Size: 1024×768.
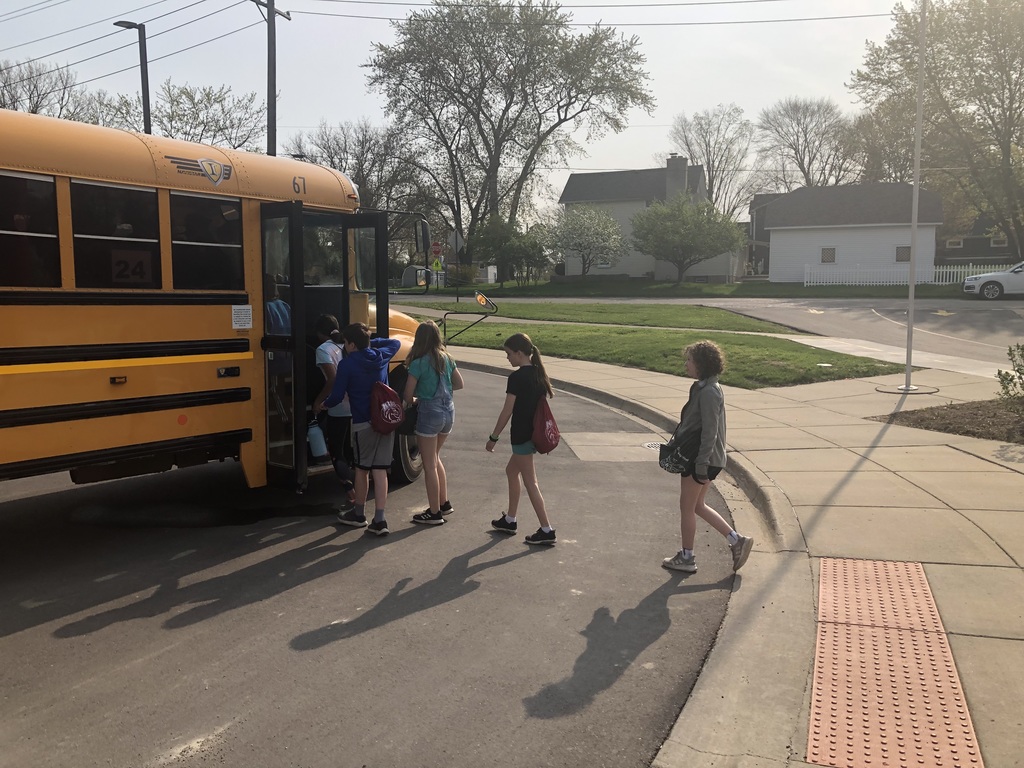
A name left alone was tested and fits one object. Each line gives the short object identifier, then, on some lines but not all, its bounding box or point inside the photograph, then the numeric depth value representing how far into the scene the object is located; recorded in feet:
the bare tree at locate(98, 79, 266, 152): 105.81
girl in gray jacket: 17.48
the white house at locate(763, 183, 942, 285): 148.97
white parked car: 102.22
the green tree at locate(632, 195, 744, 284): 150.71
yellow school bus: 16.87
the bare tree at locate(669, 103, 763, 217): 263.90
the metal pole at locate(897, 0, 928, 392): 38.09
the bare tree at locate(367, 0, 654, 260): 170.30
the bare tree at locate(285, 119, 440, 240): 181.98
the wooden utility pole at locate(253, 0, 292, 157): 69.72
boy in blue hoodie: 20.54
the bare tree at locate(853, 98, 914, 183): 148.15
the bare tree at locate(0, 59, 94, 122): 127.42
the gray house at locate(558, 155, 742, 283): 179.63
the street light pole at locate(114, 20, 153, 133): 75.46
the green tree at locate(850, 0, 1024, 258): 122.72
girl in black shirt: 19.76
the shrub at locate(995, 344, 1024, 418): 30.12
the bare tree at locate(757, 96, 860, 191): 256.11
